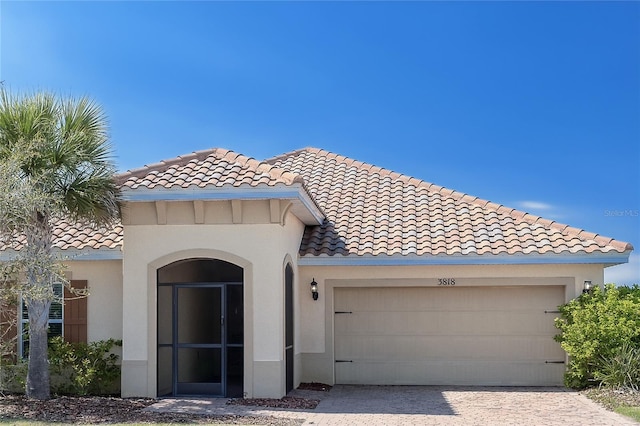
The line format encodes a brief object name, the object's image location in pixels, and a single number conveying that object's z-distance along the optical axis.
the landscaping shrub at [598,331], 16.11
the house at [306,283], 15.41
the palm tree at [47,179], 14.09
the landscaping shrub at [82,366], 16.41
